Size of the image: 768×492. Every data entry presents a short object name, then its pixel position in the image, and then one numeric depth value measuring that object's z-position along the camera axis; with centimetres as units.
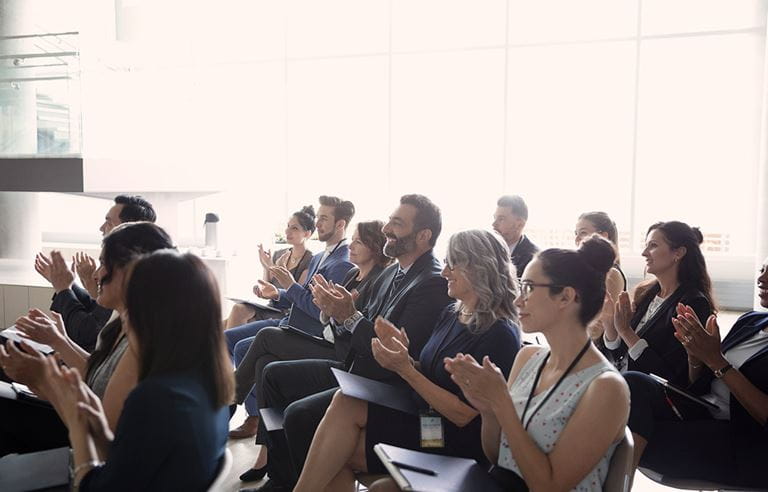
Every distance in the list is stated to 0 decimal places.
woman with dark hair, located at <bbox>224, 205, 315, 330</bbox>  474
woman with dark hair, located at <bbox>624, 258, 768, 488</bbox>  233
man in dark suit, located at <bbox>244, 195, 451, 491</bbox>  278
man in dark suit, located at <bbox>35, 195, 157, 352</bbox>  337
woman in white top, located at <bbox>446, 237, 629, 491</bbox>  174
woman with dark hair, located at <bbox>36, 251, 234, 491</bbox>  151
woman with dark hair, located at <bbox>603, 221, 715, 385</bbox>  285
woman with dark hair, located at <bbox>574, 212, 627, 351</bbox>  409
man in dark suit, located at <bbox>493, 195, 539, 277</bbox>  479
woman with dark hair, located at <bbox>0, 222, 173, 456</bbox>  189
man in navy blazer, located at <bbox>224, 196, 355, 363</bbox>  394
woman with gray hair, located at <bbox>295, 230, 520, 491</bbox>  237
